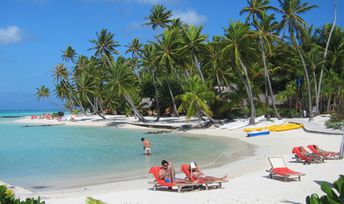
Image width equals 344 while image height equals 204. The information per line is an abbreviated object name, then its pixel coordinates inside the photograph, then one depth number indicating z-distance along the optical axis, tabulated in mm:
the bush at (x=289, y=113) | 41156
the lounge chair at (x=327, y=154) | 14492
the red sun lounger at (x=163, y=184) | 10469
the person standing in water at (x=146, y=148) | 19891
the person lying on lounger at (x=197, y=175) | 10605
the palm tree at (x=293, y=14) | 33697
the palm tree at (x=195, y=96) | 33281
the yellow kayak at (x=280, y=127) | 28605
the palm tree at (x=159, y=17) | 50594
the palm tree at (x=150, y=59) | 43088
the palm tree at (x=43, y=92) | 83250
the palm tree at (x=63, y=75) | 65875
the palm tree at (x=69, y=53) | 68938
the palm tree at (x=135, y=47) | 63062
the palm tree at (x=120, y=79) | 42688
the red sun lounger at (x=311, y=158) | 14133
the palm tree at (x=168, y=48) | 38906
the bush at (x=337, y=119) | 25531
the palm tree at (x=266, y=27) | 35309
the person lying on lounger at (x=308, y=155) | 14156
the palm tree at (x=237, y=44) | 32250
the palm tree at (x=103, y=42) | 53438
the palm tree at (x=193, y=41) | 36219
